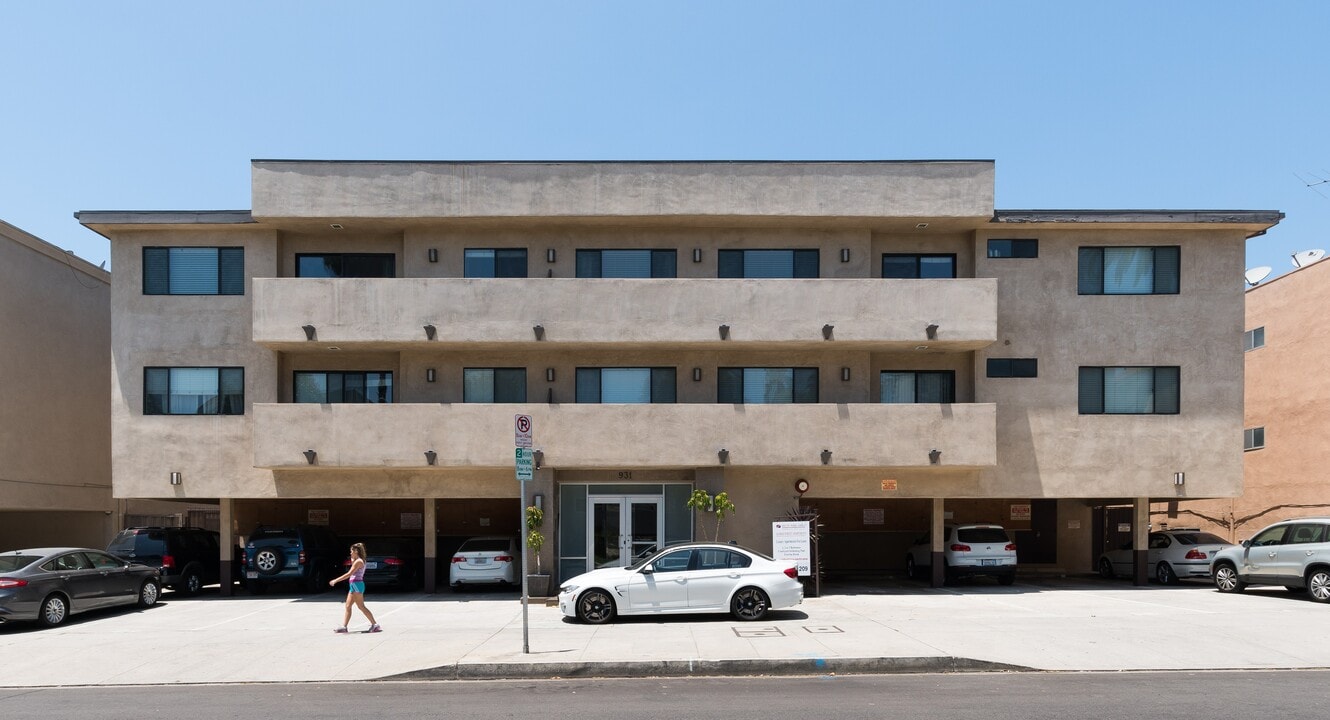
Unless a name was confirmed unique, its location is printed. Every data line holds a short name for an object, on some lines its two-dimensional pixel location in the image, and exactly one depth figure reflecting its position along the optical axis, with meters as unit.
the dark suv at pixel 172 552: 21.95
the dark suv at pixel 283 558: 21.81
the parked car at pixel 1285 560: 18.78
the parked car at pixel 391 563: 22.30
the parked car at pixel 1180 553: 22.84
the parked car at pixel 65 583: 16.45
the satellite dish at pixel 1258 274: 33.00
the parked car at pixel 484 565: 21.81
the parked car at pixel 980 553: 22.70
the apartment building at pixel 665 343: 20.80
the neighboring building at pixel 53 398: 25.72
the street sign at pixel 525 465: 13.04
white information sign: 19.42
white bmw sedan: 16.16
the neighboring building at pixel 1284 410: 28.88
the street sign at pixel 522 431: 12.94
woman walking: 15.49
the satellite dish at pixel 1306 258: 31.30
